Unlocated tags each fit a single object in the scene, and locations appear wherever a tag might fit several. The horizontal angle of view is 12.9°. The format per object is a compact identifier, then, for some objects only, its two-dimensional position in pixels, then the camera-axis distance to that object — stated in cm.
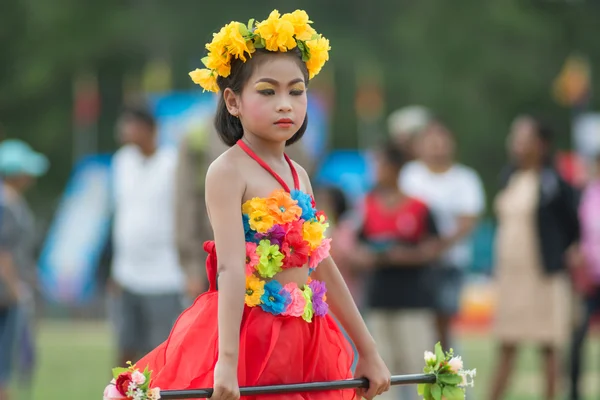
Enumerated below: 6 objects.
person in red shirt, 1712
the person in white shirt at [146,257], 1738
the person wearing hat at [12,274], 1789
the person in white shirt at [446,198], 1798
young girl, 854
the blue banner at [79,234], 5386
